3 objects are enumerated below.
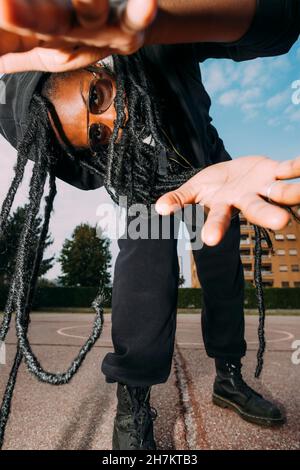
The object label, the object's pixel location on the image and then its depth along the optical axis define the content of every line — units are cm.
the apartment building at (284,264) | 5347
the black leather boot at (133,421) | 105
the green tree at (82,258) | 3484
